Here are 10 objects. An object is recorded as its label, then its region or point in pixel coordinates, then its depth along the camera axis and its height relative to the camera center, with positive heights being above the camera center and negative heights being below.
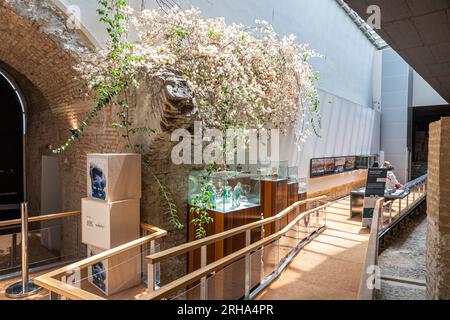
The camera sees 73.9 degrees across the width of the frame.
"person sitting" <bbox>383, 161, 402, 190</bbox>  8.32 -0.77
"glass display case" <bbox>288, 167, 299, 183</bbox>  7.30 -0.52
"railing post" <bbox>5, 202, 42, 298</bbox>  3.93 -1.70
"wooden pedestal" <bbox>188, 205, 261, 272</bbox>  4.60 -1.26
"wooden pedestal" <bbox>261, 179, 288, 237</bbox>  6.42 -0.94
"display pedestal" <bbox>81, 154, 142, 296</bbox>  3.88 -0.84
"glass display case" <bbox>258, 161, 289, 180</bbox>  6.81 -0.38
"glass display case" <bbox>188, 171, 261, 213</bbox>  4.75 -0.64
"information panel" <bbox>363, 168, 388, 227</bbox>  7.54 -0.84
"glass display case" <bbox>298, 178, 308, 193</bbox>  7.93 -0.86
